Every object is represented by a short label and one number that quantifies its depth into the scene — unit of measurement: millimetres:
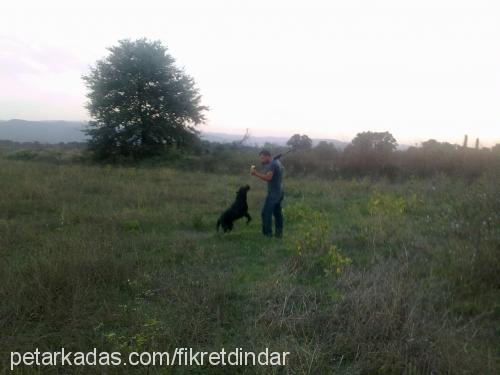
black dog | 7234
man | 6699
